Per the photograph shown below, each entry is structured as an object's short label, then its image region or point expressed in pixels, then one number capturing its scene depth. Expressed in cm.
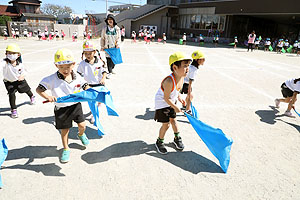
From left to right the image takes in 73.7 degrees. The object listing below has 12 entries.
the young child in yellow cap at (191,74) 414
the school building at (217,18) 2433
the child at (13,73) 407
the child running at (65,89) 260
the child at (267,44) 2183
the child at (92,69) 395
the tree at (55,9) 7462
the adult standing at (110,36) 749
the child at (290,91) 471
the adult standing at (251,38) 1982
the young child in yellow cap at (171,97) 279
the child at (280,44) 1972
